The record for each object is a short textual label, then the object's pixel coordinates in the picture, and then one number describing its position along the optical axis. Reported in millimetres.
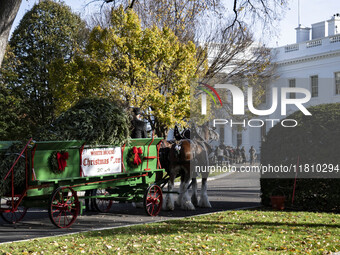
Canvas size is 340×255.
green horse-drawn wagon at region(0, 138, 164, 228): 10086
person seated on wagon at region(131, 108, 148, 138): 13578
